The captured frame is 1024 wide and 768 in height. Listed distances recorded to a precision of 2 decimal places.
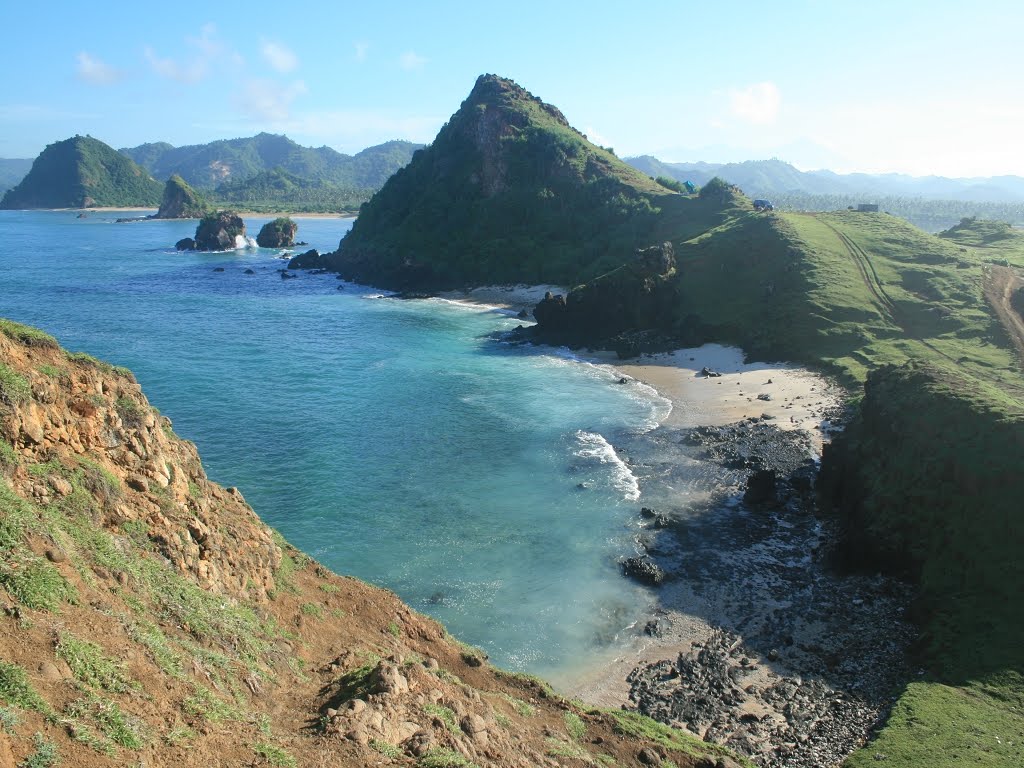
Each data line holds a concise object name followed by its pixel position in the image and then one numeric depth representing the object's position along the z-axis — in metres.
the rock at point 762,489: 38.34
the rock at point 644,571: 31.66
